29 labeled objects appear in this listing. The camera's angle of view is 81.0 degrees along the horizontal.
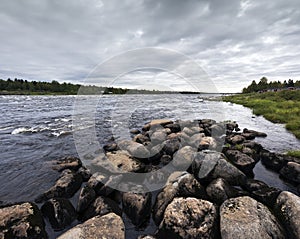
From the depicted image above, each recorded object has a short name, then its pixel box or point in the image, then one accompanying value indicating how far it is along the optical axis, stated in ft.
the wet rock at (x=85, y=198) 14.03
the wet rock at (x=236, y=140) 30.32
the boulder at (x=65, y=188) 15.96
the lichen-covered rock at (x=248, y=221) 10.17
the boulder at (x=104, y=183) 15.79
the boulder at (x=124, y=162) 18.65
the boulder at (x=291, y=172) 17.79
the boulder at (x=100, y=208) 13.25
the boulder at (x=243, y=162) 19.83
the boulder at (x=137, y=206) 13.44
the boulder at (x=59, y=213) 12.67
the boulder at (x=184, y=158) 19.87
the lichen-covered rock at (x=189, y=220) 10.68
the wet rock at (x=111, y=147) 27.51
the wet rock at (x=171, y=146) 24.58
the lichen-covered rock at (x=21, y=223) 10.67
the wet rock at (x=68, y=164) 21.81
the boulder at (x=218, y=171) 16.79
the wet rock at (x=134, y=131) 40.92
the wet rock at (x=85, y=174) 18.88
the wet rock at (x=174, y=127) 37.89
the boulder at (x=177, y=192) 13.55
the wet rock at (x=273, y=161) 20.61
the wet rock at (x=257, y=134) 36.35
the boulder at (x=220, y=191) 14.07
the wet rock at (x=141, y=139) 29.82
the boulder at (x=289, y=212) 10.82
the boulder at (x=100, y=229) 10.44
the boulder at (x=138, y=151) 22.79
